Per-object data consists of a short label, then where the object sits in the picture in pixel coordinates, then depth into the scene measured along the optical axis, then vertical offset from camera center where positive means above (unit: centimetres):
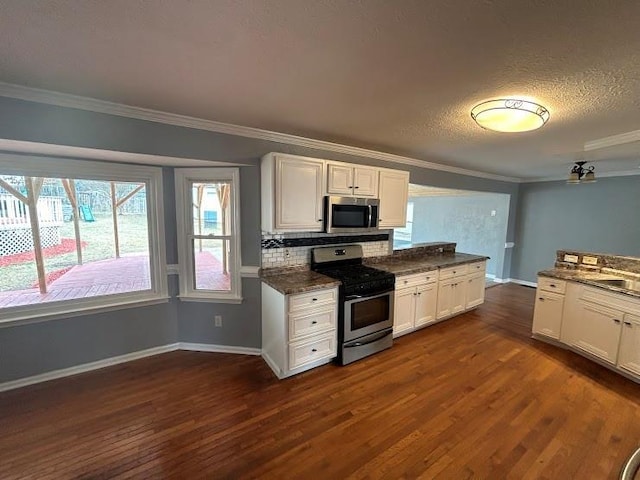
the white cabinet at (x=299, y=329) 260 -114
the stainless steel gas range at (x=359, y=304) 286 -97
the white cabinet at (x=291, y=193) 266 +21
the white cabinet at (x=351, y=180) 297 +39
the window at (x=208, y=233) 294 -23
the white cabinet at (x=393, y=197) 339 +23
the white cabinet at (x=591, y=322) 269 -115
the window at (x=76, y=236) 243 -25
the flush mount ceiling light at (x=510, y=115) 188 +72
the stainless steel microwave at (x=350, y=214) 299 +1
